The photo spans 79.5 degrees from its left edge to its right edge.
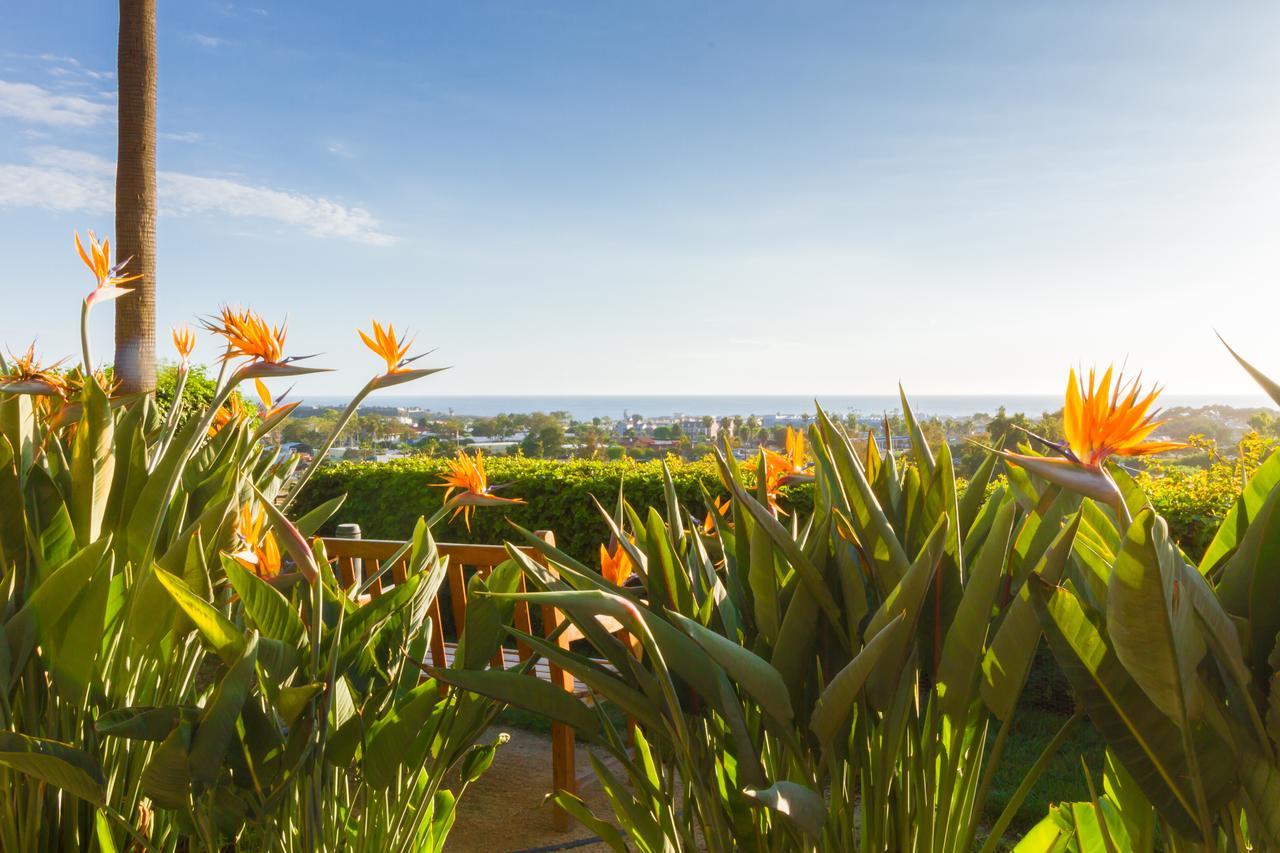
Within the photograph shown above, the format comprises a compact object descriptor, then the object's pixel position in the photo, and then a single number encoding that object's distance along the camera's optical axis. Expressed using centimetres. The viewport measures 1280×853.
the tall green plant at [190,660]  111
